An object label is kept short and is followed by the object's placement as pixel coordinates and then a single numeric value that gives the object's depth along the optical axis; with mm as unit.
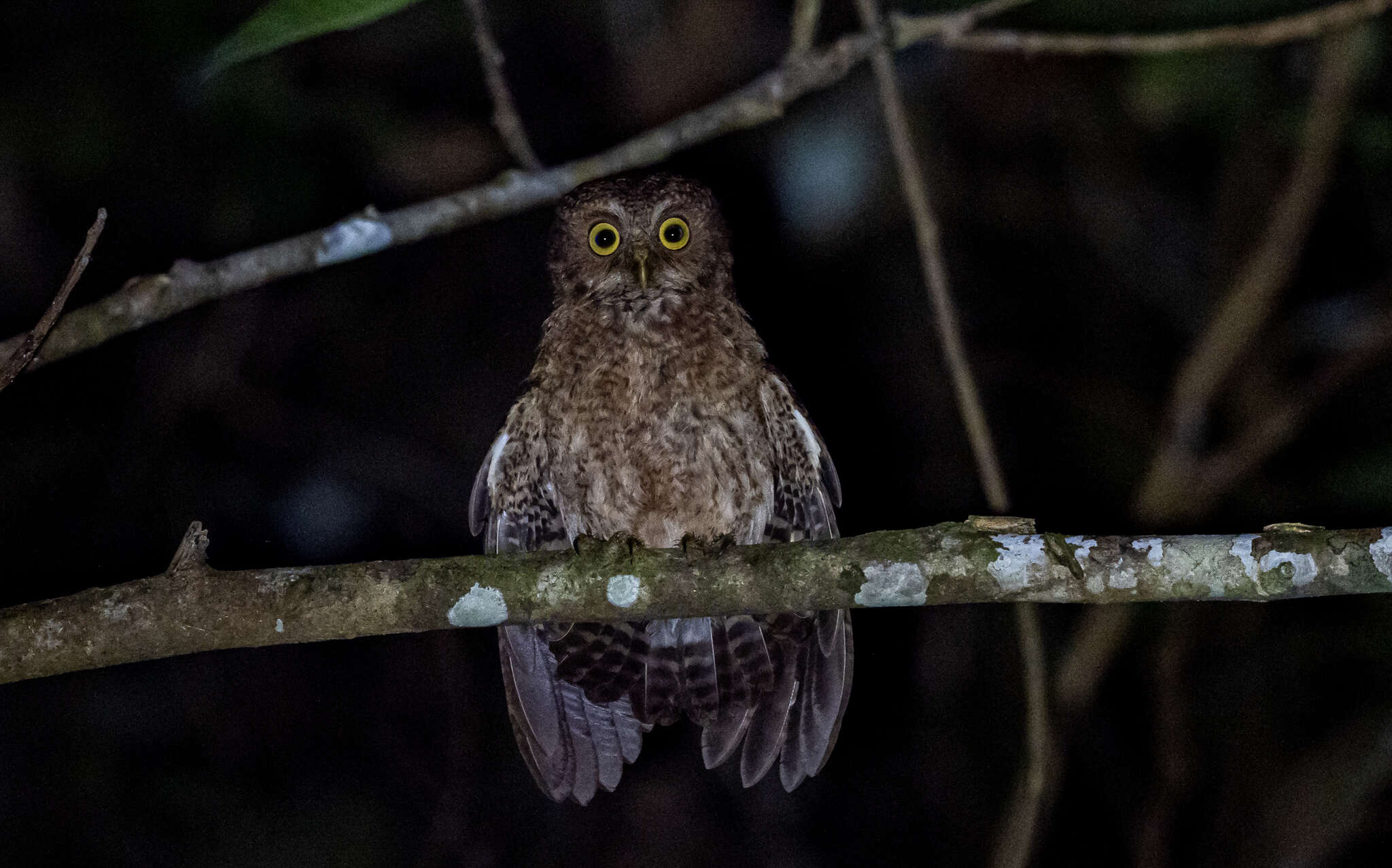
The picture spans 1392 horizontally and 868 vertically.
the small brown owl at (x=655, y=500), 6723
